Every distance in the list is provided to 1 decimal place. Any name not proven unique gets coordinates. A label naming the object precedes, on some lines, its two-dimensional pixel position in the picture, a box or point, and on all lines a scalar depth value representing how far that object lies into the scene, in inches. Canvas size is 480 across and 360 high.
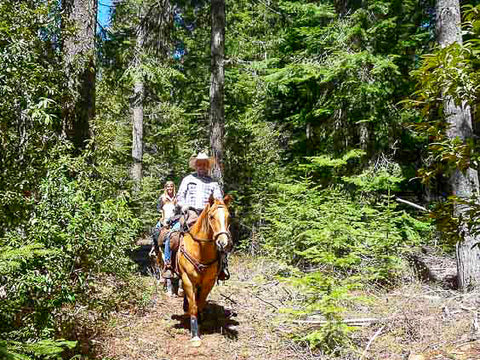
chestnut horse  243.8
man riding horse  286.8
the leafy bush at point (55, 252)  170.1
